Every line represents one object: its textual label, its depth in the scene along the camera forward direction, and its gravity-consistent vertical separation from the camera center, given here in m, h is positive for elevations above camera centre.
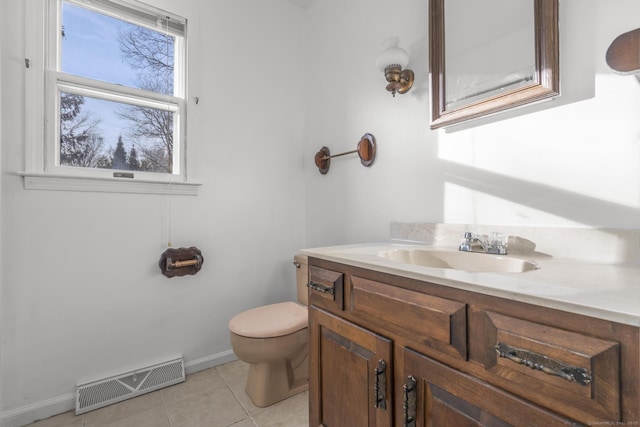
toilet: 1.46 -0.70
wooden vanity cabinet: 0.48 -0.33
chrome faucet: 1.07 -0.12
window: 1.50 +0.70
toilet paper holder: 1.76 -0.29
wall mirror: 1.01 +0.63
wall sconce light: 1.42 +0.74
